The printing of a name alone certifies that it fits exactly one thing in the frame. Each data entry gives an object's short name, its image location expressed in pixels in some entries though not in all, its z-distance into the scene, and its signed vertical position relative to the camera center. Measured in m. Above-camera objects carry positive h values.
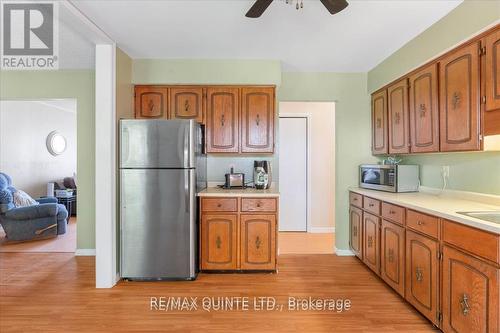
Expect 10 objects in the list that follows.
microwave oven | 3.01 -0.13
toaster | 3.50 -0.17
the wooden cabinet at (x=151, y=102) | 3.43 +0.78
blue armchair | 4.18 -0.78
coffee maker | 3.44 -0.11
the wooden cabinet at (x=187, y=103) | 3.41 +0.76
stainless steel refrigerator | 2.84 -0.33
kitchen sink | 1.78 -0.32
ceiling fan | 1.74 +1.02
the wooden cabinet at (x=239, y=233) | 3.08 -0.73
